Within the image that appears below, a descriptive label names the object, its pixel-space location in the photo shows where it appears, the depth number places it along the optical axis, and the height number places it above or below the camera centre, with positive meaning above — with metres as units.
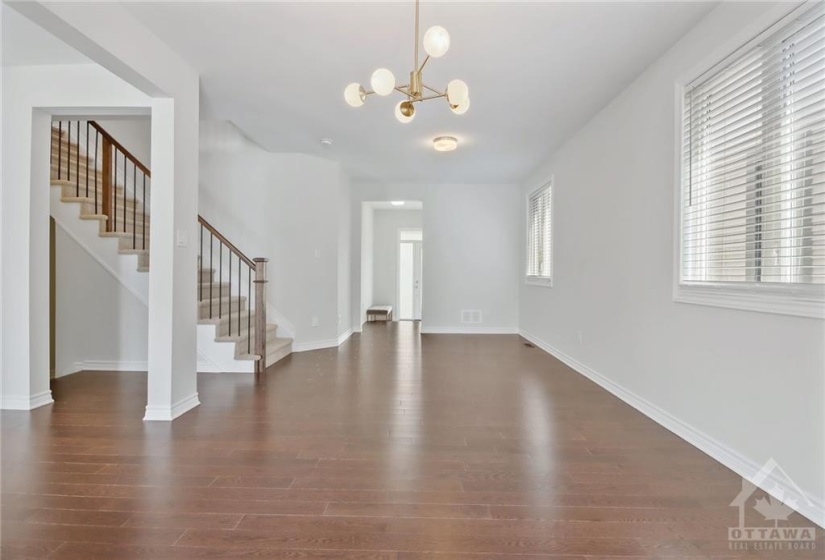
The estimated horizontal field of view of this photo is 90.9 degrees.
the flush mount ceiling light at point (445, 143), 4.65 +1.53
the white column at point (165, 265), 2.91 +0.06
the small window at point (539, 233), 5.89 +0.67
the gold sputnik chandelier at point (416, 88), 2.02 +1.12
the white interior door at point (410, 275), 9.88 +0.01
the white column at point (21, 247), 3.08 +0.19
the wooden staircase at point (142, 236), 4.24 +0.41
